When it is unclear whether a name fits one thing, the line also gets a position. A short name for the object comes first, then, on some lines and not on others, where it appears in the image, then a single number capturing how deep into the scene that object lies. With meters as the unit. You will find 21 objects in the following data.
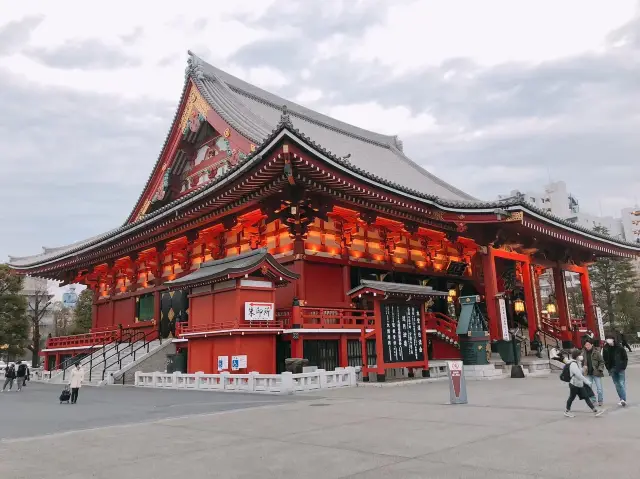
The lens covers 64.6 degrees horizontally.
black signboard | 17.05
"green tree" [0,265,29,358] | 40.94
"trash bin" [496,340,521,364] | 20.36
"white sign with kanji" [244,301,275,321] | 17.61
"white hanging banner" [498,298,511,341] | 20.52
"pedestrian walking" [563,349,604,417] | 8.71
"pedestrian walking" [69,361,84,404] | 14.33
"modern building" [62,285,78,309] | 55.07
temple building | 17.98
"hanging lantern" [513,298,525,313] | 29.09
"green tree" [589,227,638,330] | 49.47
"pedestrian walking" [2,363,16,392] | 20.76
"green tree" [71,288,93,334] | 52.75
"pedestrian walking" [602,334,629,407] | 9.87
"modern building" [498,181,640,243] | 90.31
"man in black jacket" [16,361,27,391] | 20.97
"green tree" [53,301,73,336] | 63.94
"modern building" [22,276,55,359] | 65.12
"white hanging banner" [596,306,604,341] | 28.73
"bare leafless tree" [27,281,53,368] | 42.75
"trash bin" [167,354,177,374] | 21.56
